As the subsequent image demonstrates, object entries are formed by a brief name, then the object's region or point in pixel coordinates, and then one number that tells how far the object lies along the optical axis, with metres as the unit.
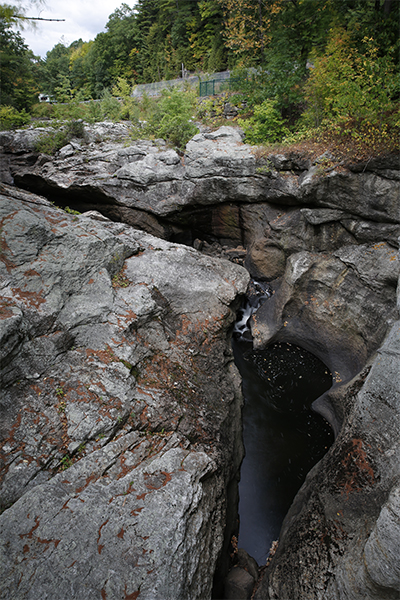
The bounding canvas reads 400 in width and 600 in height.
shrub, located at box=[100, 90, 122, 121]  16.05
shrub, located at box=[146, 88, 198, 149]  12.85
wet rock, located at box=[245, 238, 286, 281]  12.05
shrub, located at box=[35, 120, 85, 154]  13.11
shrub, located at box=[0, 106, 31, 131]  14.09
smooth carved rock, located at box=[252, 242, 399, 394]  8.44
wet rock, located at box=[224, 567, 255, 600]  5.32
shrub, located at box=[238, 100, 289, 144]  11.42
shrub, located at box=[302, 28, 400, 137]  8.02
